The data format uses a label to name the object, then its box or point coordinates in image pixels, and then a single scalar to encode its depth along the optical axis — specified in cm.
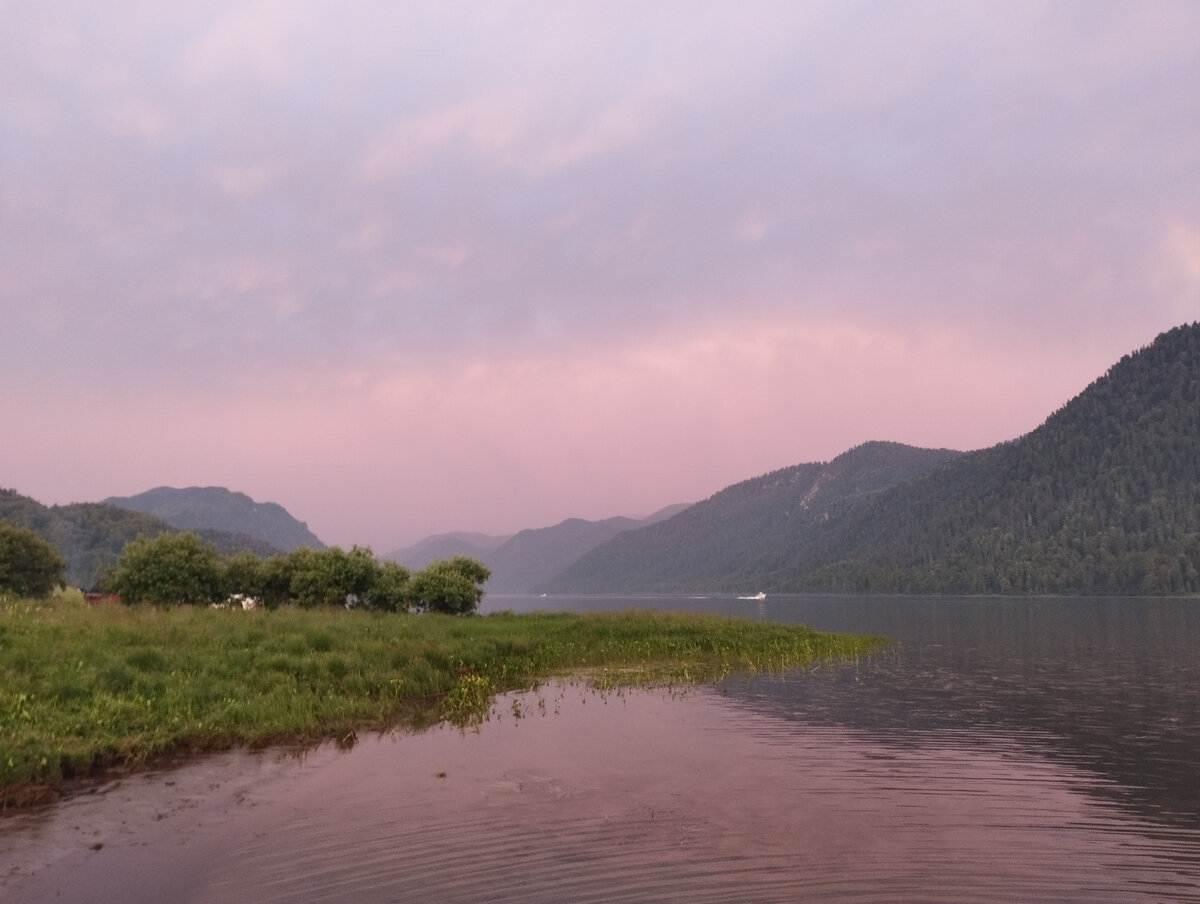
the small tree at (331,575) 7131
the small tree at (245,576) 7194
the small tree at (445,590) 7669
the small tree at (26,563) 7769
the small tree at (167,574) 6575
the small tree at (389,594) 7306
